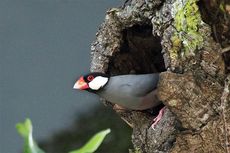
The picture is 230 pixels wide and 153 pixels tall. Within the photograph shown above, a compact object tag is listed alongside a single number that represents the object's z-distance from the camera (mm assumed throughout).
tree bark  4524
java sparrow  4616
